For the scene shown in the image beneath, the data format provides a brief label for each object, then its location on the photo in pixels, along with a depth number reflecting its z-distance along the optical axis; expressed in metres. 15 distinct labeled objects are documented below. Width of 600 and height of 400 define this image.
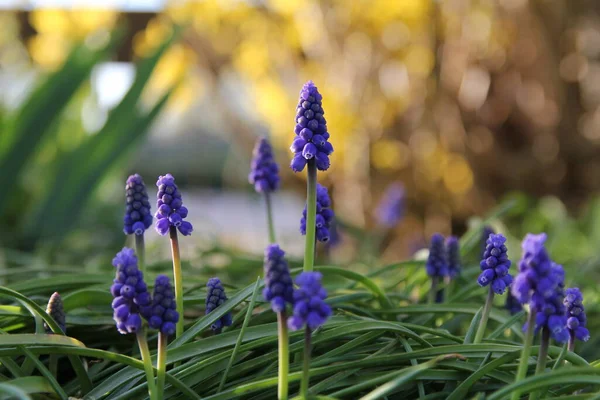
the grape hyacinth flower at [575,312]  0.64
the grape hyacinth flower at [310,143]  0.64
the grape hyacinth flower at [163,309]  0.62
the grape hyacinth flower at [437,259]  0.75
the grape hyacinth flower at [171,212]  0.66
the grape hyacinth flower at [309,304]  0.59
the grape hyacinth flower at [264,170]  0.81
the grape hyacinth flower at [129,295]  0.61
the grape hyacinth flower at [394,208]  1.38
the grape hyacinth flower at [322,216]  0.70
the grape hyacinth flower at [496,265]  0.64
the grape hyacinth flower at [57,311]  0.67
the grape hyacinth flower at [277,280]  0.60
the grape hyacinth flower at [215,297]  0.67
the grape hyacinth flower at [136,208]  0.71
